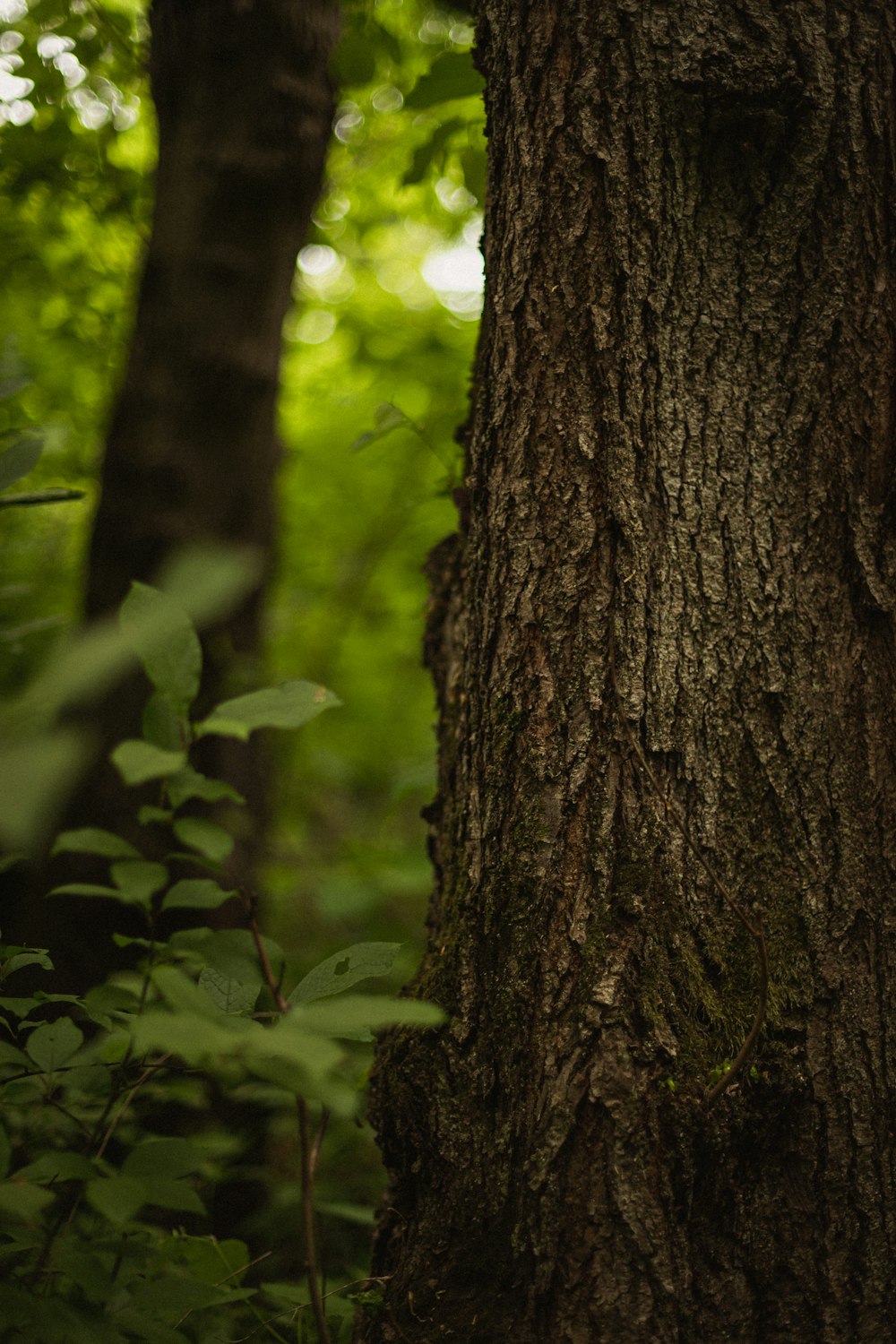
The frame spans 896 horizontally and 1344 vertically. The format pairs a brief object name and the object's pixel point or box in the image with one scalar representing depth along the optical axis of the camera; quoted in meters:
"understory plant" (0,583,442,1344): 0.84
